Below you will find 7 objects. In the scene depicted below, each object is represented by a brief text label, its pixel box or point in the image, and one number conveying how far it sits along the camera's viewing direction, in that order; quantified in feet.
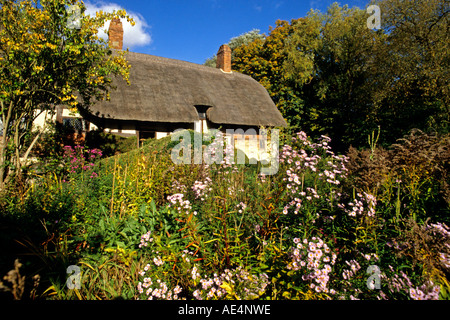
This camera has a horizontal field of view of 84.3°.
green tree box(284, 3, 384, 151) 43.21
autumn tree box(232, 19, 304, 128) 59.82
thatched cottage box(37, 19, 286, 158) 33.06
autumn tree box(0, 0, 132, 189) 15.43
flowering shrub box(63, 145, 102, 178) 15.77
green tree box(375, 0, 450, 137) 31.03
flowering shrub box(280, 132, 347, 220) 8.77
